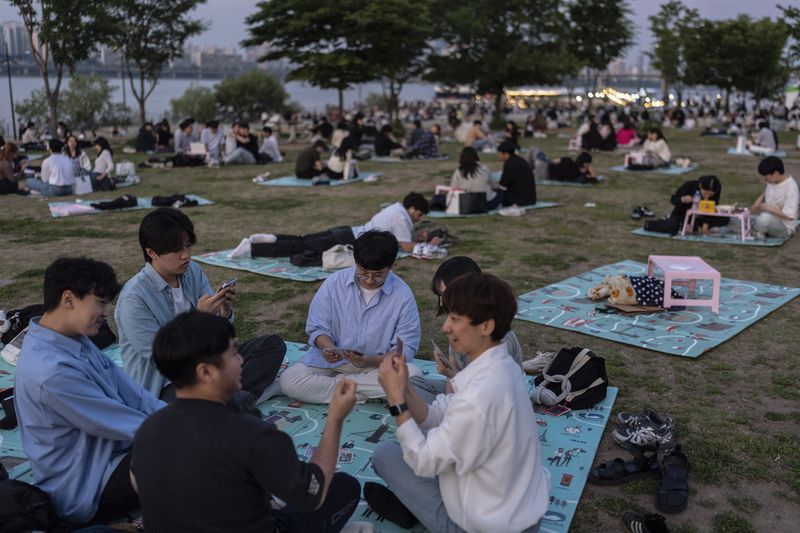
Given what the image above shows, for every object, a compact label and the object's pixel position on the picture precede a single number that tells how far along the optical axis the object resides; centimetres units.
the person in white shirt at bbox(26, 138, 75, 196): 1365
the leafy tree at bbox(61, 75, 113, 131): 3347
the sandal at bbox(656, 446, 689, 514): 369
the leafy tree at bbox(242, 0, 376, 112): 2664
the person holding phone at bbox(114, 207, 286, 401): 420
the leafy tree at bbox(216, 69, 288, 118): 4309
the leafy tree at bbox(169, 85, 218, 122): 4144
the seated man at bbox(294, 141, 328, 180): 1594
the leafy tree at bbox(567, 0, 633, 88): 3806
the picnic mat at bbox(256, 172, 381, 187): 1566
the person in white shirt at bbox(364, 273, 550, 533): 277
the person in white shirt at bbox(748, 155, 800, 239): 962
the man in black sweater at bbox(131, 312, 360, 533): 239
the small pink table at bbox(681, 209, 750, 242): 993
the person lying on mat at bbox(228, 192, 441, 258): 841
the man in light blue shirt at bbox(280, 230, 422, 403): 473
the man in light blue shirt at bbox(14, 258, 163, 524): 305
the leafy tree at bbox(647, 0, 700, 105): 4334
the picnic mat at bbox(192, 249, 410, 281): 816
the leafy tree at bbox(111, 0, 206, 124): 2527
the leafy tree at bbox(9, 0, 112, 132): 2225
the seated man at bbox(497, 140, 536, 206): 1223
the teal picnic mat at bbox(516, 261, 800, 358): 618
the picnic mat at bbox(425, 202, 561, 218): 1185
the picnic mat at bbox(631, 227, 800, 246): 977
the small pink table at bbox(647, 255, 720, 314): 687
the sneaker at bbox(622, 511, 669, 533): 343
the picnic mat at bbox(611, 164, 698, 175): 1734
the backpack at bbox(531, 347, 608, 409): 488
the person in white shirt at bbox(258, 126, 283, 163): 2006
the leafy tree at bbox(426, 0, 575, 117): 3225
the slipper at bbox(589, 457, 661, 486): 395
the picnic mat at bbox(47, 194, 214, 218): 1199
